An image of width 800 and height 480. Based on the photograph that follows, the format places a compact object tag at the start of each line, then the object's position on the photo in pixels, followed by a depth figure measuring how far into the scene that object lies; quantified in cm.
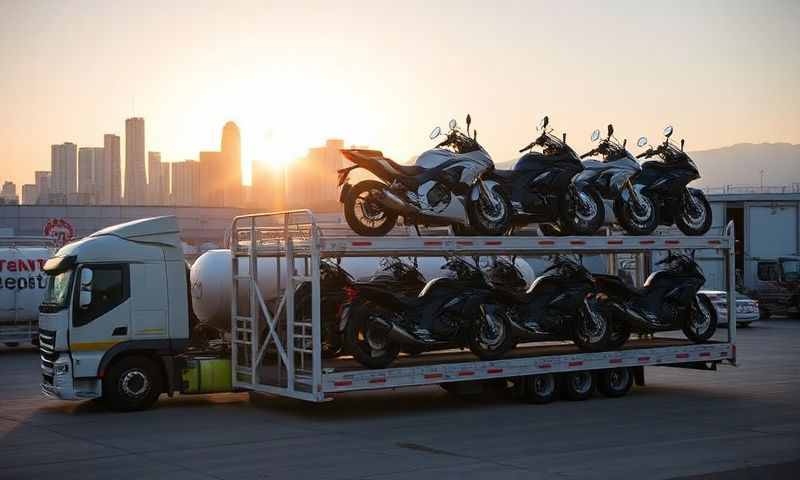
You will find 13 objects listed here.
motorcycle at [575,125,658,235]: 1902
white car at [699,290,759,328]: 3462
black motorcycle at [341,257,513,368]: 1553
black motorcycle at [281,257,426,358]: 1634
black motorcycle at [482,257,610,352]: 1777
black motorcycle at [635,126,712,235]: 1959
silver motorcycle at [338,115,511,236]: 1588
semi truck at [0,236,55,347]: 2855
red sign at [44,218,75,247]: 3059
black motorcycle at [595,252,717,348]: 1880
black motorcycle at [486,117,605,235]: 1797
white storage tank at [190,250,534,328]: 1788
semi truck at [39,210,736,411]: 1541
